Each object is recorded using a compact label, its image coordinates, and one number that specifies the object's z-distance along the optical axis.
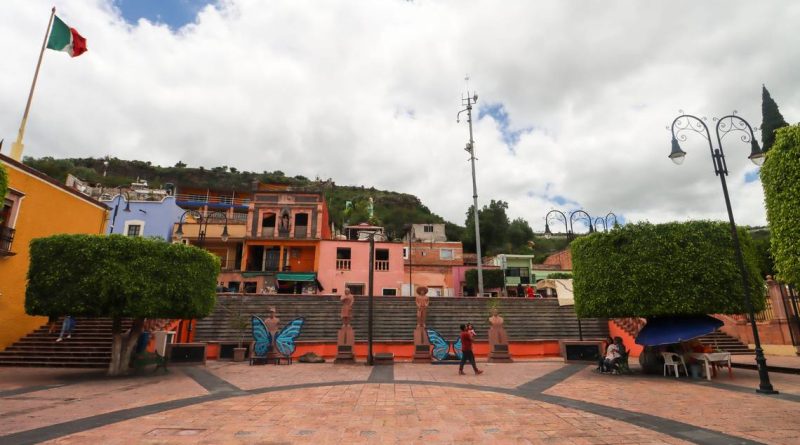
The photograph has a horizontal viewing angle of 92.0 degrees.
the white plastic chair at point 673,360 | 12.03
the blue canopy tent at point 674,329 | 11.84
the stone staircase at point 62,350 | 14.98
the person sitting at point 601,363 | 12.87
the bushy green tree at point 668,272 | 11.62
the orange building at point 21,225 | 15.70
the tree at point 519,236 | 57.31
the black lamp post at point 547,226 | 20.11
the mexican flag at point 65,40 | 16.42
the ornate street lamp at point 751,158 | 8.84
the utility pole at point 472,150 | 28.21
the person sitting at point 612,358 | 12.62
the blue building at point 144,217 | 33.97
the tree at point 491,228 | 55.12
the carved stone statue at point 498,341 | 16.64
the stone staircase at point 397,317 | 20.59
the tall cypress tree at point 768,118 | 28.97
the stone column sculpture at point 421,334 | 16.41
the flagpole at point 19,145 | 16.30
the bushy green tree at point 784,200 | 7.45
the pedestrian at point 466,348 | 12.68
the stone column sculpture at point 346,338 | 15.71
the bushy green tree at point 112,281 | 11.34
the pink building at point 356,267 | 33.31
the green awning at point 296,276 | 32.91
